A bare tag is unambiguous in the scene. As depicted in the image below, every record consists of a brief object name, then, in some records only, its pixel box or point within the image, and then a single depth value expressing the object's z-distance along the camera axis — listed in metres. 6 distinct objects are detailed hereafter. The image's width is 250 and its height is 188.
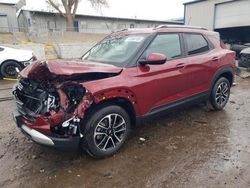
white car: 9.37
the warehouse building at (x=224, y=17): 17.99
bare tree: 27.83
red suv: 2.89
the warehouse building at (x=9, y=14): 27.50
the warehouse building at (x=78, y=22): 28.07
